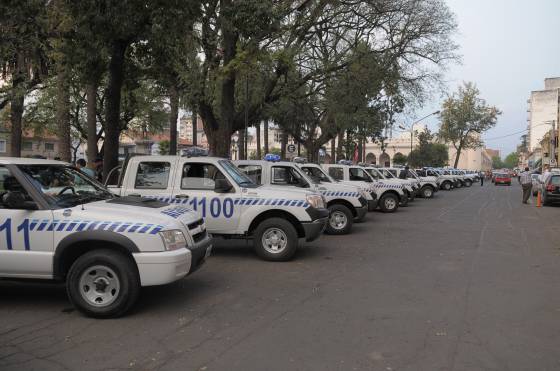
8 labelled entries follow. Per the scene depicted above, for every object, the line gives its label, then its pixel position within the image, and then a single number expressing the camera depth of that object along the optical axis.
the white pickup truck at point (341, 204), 12.80
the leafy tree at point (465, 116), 71.75
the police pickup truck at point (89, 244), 5.48
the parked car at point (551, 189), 21.91
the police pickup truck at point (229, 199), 8.78
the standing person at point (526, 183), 24.33
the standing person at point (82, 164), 12.55
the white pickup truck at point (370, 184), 16.31
